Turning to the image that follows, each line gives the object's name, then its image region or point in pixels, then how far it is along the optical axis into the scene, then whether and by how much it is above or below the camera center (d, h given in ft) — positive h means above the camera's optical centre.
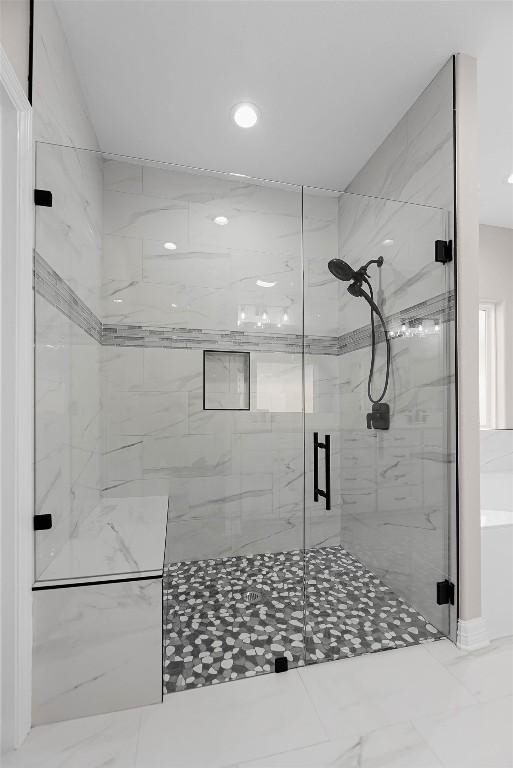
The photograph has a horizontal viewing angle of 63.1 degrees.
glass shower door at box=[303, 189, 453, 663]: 6.15 -0.68
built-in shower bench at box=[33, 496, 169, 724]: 4.68 -2.87
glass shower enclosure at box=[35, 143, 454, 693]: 5.84 -0.33
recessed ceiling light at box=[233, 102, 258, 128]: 7.46 +4.99
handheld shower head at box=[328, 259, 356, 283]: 6.18 +1.78
